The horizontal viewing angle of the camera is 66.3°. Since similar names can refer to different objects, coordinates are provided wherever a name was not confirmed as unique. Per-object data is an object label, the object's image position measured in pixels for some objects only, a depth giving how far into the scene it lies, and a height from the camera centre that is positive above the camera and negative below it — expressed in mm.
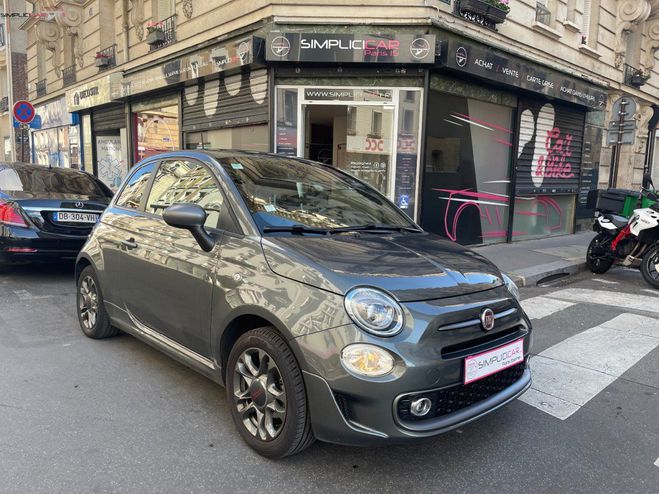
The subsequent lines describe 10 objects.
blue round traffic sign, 13586 +1314
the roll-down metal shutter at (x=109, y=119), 14734 +1350
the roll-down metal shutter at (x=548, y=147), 11094 +668
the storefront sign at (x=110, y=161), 15530 +73
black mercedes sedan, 6121 -683
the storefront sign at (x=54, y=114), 18094 +1779
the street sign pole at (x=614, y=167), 15139 +332
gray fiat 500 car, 2283 -702
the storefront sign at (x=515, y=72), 8547 +1969
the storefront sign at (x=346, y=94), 8797 +1317
